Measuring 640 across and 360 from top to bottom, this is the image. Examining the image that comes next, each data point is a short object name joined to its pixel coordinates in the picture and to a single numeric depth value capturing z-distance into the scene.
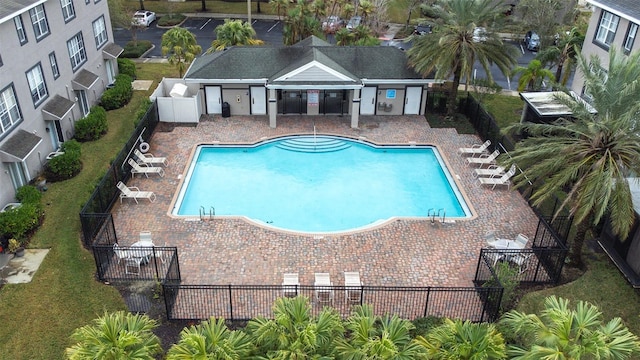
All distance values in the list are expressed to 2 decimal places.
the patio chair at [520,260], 18.23
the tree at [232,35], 34.09
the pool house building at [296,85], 28.58
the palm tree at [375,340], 10.14
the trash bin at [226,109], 30.50
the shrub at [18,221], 18.73
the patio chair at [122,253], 17.70
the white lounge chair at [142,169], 23.97
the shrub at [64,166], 23.19
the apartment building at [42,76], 21.09
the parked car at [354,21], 47.19
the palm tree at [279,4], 39.84
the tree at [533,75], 30.29
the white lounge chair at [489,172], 24.47
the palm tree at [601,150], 15.66
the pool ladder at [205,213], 21.20
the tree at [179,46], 32.06
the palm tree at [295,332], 10.23
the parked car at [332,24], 45.38
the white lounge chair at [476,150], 26.48
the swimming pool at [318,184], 22.69
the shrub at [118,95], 30.58
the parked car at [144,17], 47.01
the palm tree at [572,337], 9.66
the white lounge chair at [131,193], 21.94
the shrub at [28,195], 20.67
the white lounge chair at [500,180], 23.86
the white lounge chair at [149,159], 24.67
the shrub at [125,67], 35.03
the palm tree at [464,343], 10.52
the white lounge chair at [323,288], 16.17
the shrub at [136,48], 40.88
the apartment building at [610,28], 25.03
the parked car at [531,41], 45.72
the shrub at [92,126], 26.70
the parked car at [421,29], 49.38
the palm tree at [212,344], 10.02
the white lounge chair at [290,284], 15.86
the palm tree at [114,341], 10.23
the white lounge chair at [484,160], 25.61
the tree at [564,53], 31.30
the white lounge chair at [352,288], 16.33
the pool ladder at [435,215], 21.28
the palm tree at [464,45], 27.86
